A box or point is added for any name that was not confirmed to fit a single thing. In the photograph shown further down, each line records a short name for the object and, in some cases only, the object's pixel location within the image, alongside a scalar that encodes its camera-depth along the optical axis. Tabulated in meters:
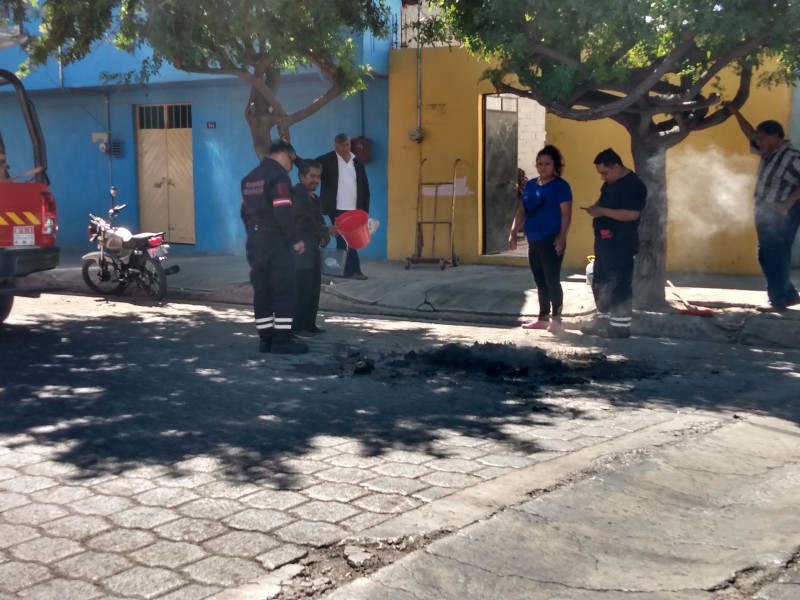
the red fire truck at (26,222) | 9.52
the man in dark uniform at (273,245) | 8.88
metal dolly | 15.50
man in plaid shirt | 10.02
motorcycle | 13.18
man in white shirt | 13.74
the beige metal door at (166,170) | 18.45
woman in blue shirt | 10.02
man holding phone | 9.56
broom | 10.34
